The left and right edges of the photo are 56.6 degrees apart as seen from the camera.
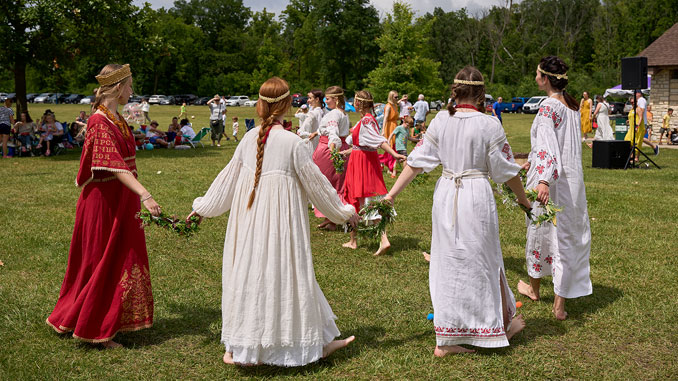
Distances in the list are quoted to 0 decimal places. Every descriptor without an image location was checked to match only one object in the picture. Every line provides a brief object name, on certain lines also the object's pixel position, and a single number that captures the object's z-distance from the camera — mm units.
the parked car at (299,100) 57681
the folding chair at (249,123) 26420
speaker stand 16016
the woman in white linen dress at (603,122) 19750
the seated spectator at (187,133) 23416
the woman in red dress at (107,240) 4641
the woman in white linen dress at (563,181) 5336
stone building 26761
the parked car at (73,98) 74562
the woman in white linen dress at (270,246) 4180
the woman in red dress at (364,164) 7859
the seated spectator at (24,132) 19861
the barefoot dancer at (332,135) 8547
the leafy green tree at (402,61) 46844
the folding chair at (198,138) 23562
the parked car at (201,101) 74812
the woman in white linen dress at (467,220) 4516
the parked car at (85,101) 68931
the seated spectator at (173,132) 23359
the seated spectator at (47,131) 20078
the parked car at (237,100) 72562
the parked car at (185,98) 74250
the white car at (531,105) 55156
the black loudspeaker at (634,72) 16141
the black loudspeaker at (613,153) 15984
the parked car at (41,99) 75688
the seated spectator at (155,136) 22688
